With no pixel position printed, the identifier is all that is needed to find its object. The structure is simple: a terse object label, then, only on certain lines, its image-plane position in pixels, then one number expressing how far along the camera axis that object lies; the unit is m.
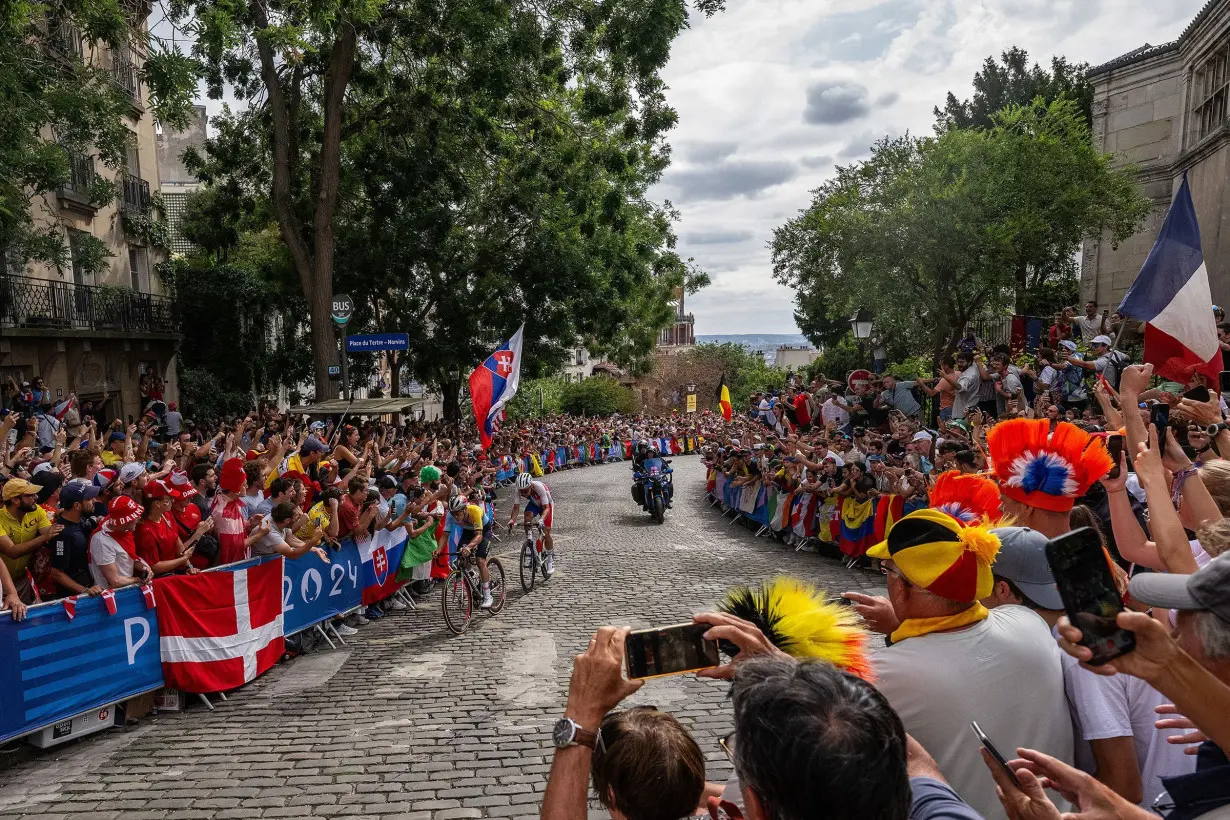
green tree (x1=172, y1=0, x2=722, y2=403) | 15.71
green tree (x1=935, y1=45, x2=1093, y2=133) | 35.81
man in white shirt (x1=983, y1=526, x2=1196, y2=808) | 2.55
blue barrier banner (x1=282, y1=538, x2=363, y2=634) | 8.49
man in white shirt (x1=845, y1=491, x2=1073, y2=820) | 2.42
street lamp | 16.92
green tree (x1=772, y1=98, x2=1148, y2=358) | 21.45
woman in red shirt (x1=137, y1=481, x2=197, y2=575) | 7.24
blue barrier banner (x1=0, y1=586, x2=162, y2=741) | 5.94
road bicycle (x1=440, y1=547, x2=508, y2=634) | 9.54
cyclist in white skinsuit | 11.57
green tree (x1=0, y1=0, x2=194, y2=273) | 10.73
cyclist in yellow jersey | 9.99
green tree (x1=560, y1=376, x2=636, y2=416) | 56.94
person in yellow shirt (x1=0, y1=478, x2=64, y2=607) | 6.50
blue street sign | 16.38
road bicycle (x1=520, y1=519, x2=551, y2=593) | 11.61
